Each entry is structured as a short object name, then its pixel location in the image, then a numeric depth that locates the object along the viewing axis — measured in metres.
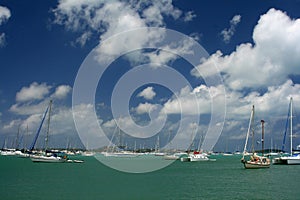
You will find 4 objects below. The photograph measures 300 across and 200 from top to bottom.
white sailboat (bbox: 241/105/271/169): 60.51
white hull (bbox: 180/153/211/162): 98.27
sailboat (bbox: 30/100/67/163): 75.97
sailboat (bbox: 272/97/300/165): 75.47
